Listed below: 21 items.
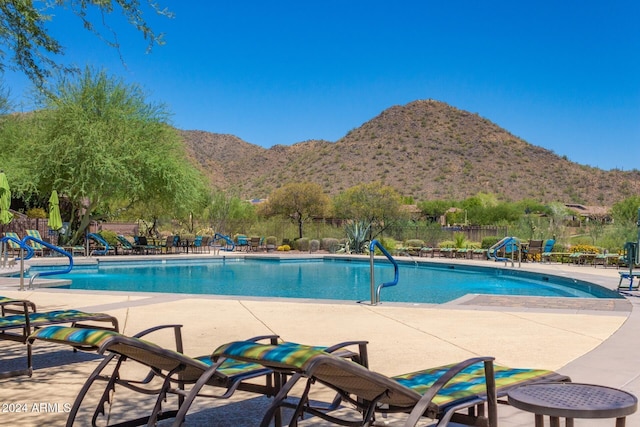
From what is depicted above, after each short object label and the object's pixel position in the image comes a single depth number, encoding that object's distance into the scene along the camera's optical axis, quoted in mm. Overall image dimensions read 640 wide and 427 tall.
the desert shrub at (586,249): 21822
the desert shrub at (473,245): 26469
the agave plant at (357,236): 27391
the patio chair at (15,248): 23480
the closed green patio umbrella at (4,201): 13706
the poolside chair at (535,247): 21547
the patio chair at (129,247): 27112
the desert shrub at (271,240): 31906
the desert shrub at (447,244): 26909
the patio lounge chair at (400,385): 2905
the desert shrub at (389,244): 26781
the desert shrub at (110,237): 28339
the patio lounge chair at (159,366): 3355
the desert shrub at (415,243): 27789
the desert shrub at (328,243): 29109
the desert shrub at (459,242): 26719
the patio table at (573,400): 2605
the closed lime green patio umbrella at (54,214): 22328
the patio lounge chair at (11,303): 5760
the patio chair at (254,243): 29344
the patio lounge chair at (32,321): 5191
